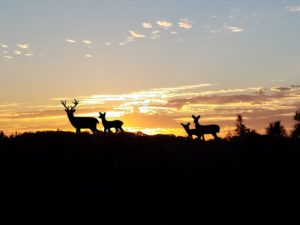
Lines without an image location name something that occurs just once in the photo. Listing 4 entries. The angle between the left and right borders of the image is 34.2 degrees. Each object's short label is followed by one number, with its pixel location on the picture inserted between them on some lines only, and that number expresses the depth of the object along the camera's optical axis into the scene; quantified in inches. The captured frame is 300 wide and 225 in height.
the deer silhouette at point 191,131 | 1506.5
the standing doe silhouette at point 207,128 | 1520.7
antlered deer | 1395.2
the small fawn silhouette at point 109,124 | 1454.2
